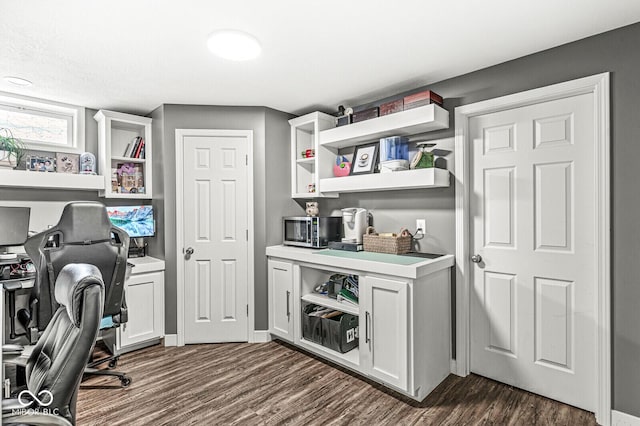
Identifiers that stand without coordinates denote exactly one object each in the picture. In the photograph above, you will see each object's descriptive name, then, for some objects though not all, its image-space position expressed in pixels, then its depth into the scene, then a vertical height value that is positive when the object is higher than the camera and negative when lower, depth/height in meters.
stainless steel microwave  3.23 -0.18
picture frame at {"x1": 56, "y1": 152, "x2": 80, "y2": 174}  3.26 +0.47
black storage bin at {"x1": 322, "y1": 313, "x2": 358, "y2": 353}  2.80 -0.99
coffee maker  3.14 -0.14
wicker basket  2.81 -0.26
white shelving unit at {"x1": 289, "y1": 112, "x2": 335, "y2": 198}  3.36 +0.56
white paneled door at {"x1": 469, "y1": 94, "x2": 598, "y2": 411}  2.19 -0.27
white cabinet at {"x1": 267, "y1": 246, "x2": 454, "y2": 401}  2.31 -0.77
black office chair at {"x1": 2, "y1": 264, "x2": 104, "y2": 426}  1.10 -0.49
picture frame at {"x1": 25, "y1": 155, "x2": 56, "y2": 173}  3.09 +0.44
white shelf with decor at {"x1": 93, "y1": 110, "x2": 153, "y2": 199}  3.33 +0.58
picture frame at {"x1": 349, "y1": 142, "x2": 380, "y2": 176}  3.07 +0.46
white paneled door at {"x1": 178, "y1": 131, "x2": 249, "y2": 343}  3.34 -0.24
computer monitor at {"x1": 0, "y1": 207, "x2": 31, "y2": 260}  2.77 -0.11
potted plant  2.87 +0.53
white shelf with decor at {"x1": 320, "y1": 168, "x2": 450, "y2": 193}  2.57 +0.24
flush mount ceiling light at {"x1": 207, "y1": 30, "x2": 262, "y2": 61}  2.04 +1.01
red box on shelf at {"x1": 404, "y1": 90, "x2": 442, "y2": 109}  2.59 +0.83
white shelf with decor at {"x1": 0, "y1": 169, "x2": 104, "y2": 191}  2.84 +0.28
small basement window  3.06 +0.83
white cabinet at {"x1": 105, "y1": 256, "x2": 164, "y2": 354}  3.11 -0.88
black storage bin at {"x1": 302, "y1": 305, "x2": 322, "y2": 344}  2.95 -0.98
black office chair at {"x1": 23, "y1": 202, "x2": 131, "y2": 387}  2.27 -0.28
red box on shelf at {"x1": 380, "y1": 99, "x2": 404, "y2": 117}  2.76 +0.83
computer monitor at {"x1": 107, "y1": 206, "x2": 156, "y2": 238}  3.38 -0.06
